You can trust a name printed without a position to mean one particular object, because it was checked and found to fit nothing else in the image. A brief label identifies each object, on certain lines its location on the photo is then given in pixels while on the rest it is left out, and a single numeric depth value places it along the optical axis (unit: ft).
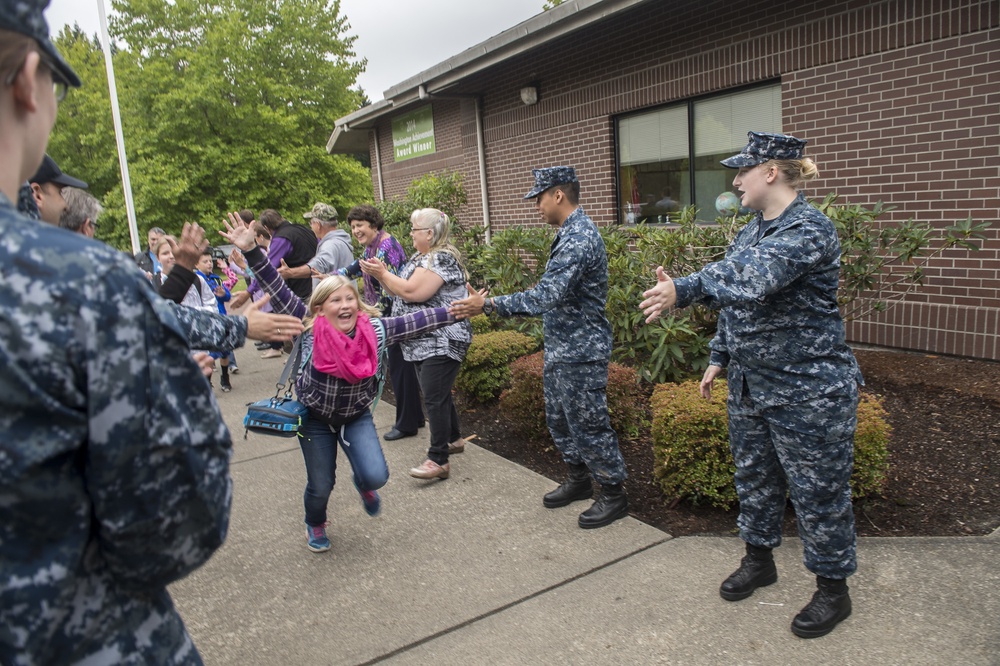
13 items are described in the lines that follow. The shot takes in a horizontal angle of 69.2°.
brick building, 18.75
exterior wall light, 32.96
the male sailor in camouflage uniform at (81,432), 3.60
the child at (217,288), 24.93
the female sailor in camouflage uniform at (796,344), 8.98
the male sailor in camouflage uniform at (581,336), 12.91
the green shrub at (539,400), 16.97
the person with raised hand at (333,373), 12.12
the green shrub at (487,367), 21.26
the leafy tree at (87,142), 79.62
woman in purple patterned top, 18.40
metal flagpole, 48.34
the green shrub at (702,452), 12.27
